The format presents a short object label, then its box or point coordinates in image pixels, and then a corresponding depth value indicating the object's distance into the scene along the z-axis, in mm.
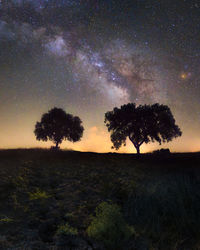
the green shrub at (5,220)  6930
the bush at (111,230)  6188
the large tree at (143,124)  38312
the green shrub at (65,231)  6609
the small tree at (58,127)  46062
